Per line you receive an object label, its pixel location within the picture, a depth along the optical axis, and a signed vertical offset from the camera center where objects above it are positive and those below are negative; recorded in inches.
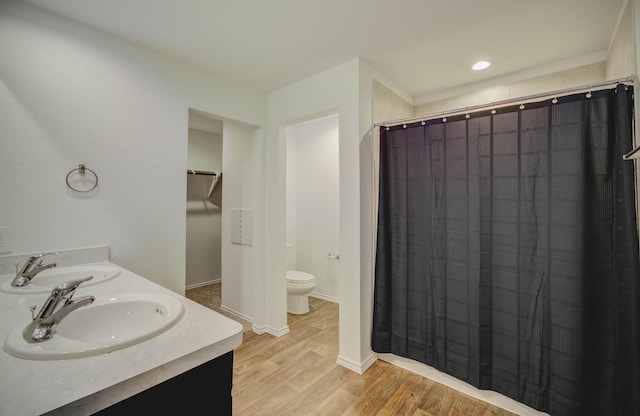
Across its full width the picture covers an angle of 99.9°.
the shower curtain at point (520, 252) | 54.1 -10.4
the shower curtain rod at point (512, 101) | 53.4 +26.1
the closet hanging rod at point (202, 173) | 145.9 +20.2
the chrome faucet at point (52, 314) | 28.7 -12.3
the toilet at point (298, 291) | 122.6 -37.5
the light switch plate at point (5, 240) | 56.0 -6.8
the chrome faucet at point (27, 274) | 47.2 -12.2
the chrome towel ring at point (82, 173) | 64.6 +8.6
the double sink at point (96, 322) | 26.8 -14.3
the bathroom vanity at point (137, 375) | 21.6 -15.0
